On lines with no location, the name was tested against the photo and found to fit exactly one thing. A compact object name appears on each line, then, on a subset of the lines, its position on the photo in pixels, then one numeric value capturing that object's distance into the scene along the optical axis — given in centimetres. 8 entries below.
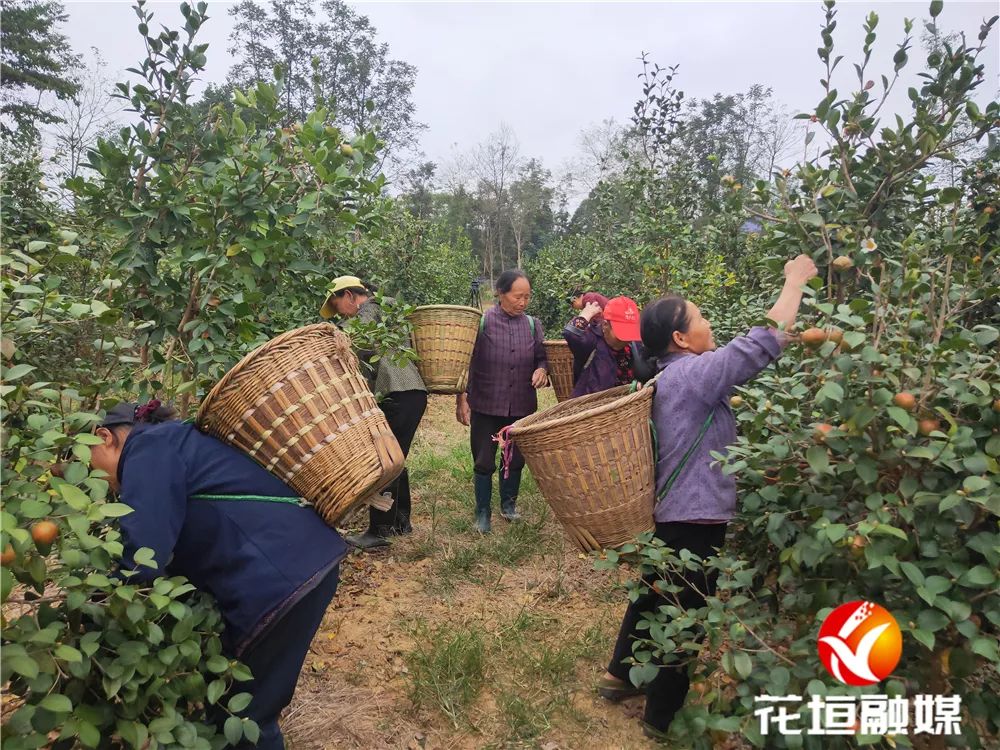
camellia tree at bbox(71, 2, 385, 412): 210
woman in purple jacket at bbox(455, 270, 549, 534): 412
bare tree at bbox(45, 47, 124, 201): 1855
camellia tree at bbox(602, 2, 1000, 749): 140
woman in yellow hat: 390
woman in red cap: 351
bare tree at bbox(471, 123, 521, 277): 3372
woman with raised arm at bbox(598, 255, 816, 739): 195
